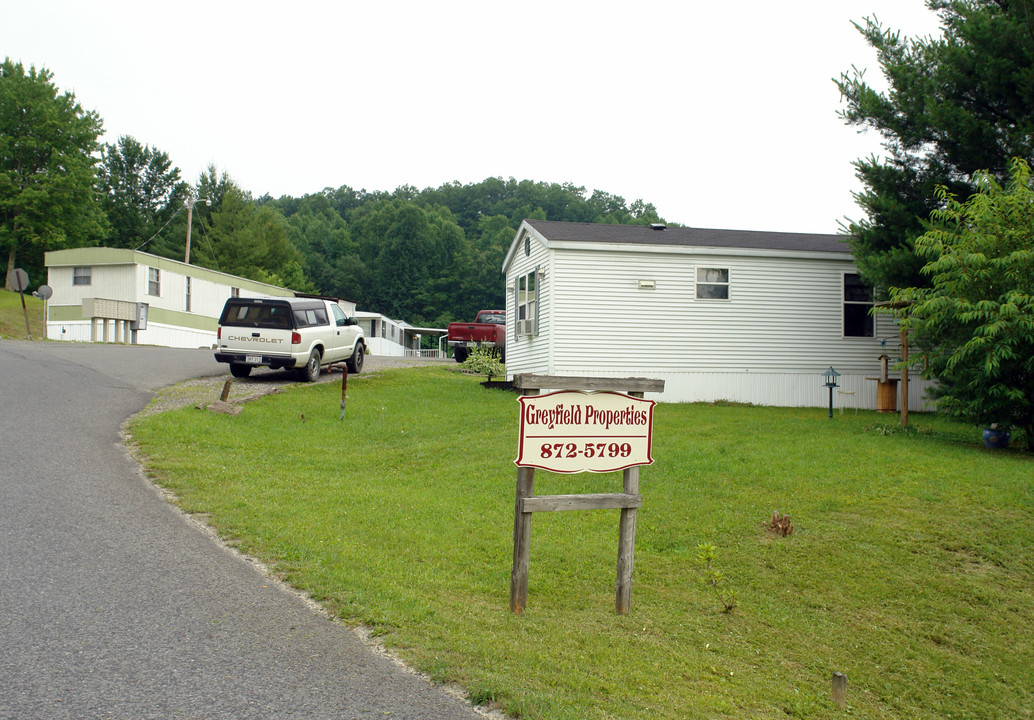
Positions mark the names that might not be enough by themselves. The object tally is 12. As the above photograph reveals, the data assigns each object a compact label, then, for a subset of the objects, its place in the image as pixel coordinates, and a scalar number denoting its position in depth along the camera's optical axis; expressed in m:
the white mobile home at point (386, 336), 48.06
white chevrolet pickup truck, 17.19
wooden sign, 5.57
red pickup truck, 29.01
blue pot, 11.95
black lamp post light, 15.82
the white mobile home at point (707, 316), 18.70
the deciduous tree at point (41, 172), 49.41
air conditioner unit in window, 19.92
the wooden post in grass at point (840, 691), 4.73
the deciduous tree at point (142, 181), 71.62
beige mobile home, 31.30
